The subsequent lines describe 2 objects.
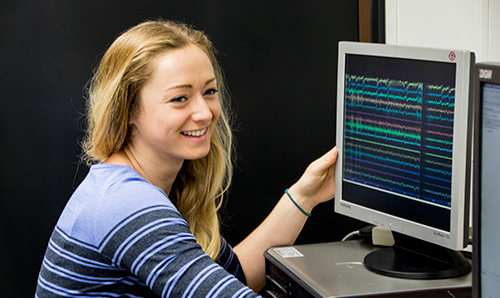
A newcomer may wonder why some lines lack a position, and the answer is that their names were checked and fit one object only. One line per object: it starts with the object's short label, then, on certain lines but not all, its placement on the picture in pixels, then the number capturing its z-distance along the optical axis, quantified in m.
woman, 1.75
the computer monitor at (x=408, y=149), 1.74
